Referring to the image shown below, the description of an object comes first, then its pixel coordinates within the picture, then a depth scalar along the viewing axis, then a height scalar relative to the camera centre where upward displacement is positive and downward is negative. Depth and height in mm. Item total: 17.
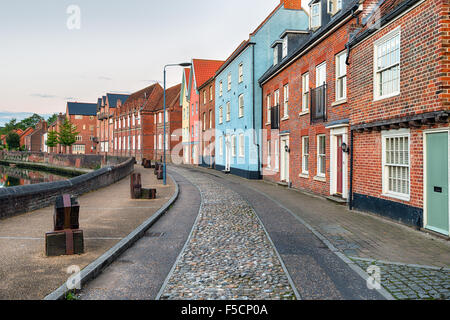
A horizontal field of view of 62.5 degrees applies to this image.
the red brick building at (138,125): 61438 +5521
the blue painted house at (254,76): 25172 +5609
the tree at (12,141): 113188 +4884
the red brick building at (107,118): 80812 +8635
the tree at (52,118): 152375 +15948
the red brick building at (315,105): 13445 +2213
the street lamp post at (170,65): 20247 +5142
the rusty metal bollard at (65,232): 6367 -1331
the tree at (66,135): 79625 +4613
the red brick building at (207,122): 37719 +3552
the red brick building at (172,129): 52094 +3961
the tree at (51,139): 94781 +4500
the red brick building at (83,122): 99250 +9429
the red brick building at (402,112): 7930 +1054
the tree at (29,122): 158000 +14952
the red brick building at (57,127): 102125 +8690
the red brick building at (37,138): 118750 +6071
